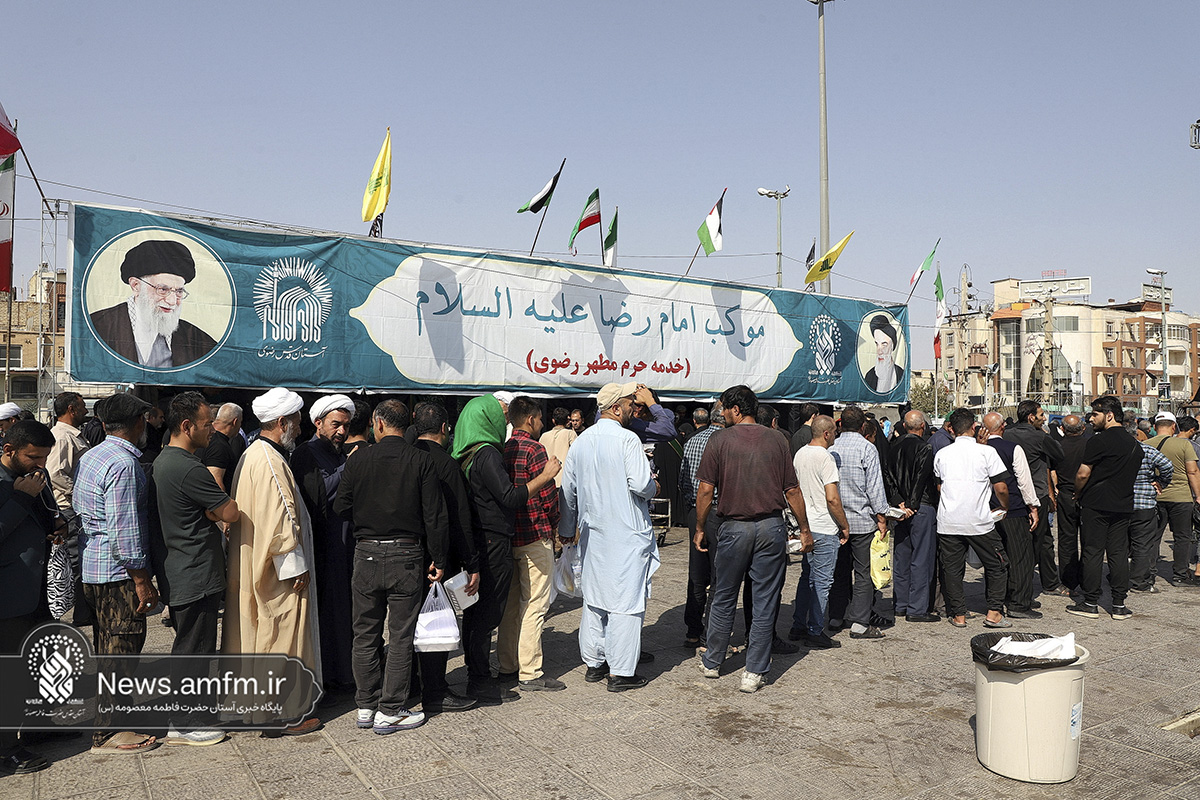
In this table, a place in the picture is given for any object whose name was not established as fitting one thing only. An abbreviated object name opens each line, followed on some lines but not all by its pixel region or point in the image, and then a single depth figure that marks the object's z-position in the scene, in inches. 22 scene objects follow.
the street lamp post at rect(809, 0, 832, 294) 681.6
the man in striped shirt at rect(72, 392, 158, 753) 166.1
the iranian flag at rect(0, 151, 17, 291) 398.0
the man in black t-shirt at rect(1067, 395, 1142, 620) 288.7
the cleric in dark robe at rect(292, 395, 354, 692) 199.3
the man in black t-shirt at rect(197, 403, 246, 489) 202.4
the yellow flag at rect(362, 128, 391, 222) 480.7
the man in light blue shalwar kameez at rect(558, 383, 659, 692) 209.3
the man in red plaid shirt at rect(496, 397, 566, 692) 211.3
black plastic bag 152.2
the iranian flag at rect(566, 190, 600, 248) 587.5
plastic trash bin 153.5
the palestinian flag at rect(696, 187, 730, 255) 636.7
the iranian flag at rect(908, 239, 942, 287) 776.9
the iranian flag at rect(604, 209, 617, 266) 597.6
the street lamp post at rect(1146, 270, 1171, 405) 1741.9
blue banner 382.0
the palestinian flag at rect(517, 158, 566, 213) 555.8
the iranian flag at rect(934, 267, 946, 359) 804.6
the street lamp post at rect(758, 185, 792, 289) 1056.2
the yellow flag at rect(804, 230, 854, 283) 678.5
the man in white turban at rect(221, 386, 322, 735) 175.8
